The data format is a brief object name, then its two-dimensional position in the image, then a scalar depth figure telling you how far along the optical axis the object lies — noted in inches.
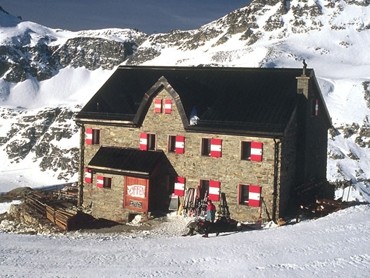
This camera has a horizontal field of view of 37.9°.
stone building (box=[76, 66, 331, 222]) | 1135.0
